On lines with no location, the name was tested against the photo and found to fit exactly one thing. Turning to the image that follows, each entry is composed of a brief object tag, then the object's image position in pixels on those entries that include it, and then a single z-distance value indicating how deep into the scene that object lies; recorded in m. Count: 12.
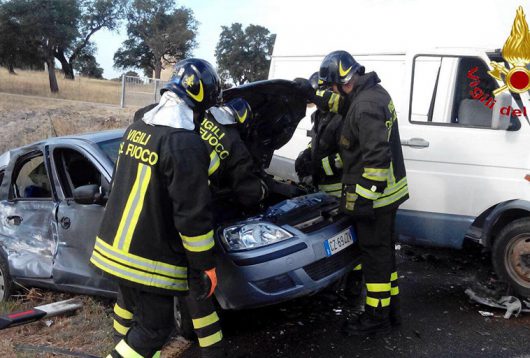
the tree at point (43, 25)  26.42
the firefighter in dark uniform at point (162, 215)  2.53
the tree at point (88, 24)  31.83
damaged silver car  3.33
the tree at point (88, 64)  36.66
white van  4.16
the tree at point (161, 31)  42.03
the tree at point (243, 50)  36.72
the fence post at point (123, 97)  19.12
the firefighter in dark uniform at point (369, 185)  3.54
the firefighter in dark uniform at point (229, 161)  3.48
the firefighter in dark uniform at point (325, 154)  4.39
